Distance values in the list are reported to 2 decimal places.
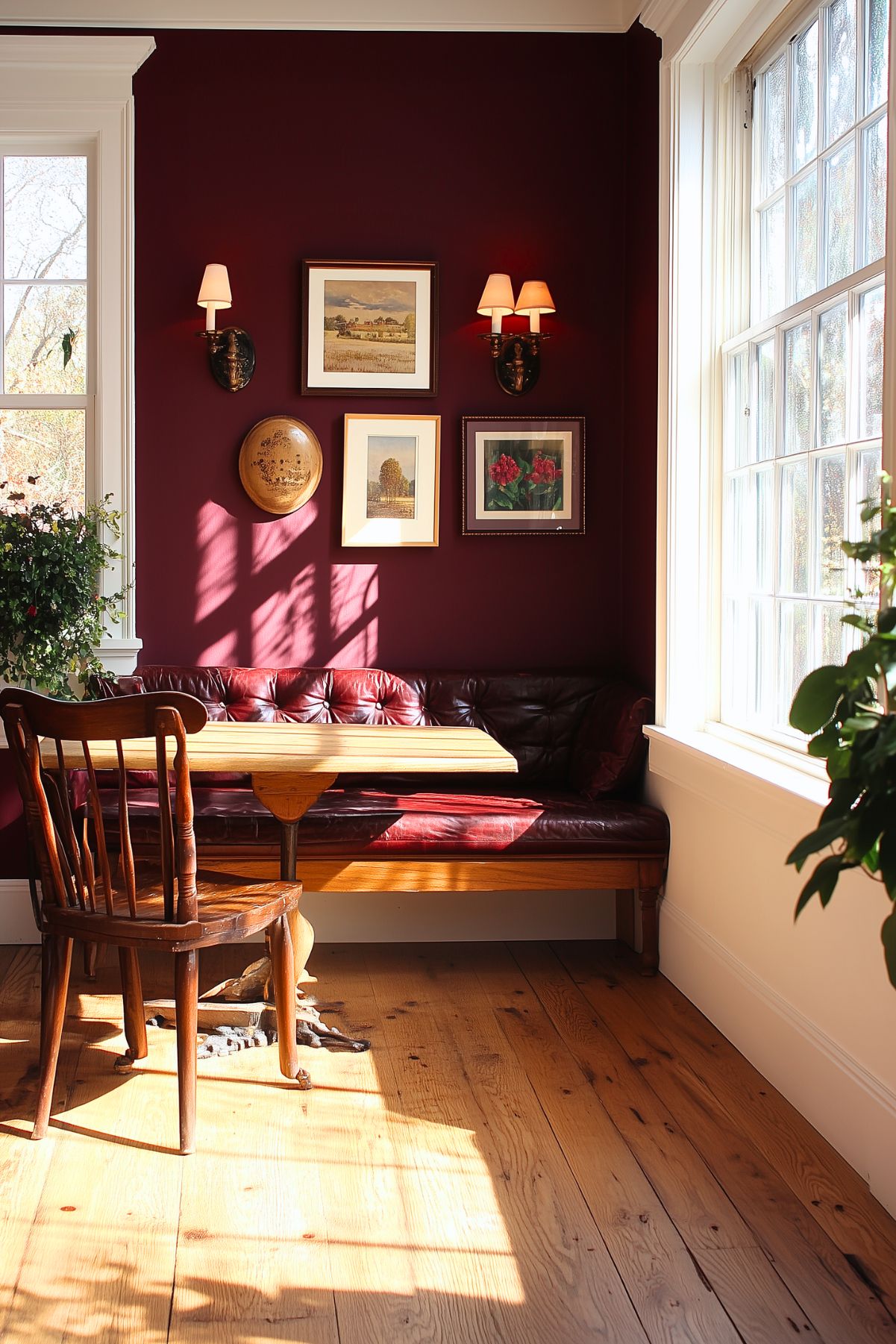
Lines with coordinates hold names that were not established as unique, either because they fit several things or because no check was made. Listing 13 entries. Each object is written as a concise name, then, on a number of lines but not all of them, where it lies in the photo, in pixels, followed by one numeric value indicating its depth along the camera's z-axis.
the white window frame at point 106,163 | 4.27
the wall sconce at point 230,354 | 4.27
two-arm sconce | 4.27
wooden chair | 2.41
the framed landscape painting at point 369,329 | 4.38
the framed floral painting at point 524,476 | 4.46
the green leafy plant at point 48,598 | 3.89
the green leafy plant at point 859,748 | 1.42
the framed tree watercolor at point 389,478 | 4.43
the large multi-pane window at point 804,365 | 2.77
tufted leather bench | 3.71
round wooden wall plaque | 4.36
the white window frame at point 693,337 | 3.65
